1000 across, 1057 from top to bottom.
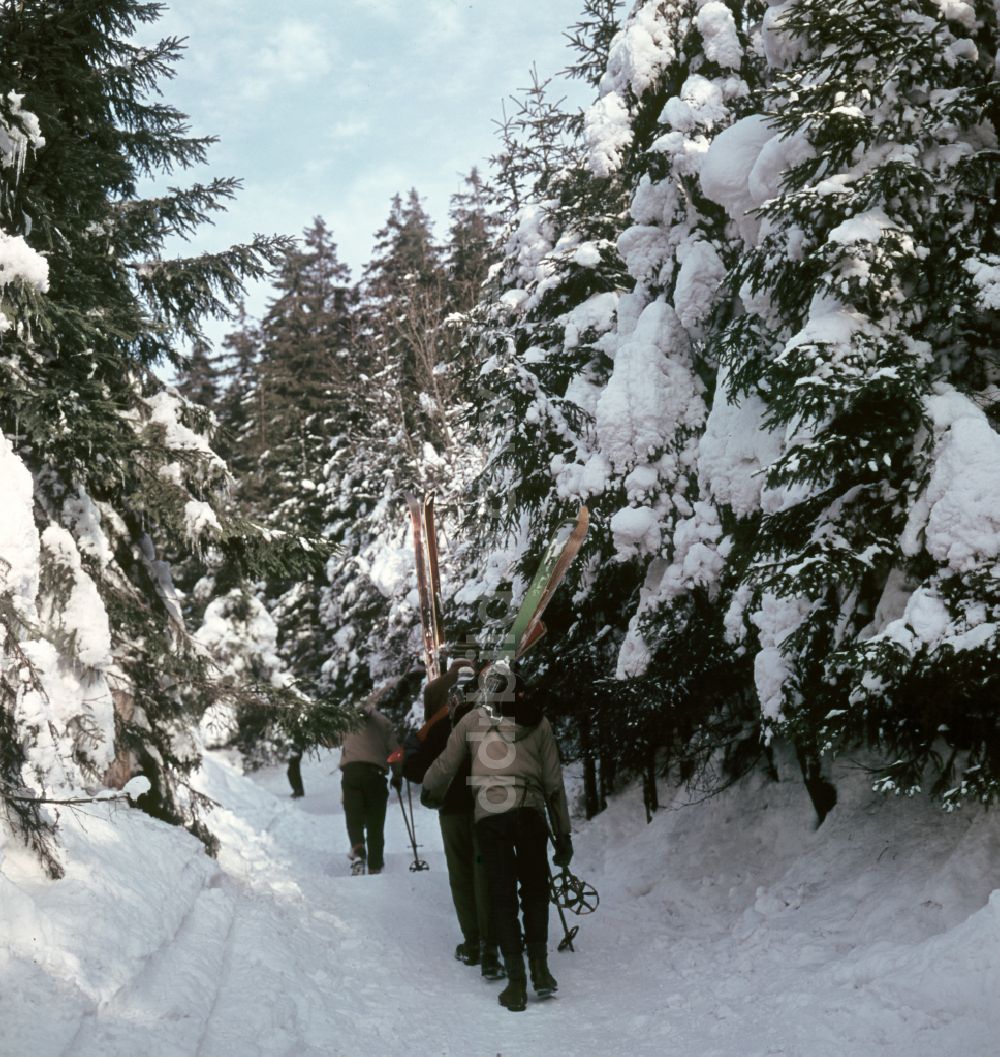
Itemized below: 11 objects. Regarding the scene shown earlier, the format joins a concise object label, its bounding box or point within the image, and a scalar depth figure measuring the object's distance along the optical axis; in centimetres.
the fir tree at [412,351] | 2269
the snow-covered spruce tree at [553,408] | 1052
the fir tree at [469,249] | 2750
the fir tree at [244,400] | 3036
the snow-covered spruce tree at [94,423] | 604
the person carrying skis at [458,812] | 709
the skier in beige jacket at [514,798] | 619
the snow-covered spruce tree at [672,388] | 841
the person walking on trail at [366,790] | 1062
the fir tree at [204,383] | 3830
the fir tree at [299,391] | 2867
